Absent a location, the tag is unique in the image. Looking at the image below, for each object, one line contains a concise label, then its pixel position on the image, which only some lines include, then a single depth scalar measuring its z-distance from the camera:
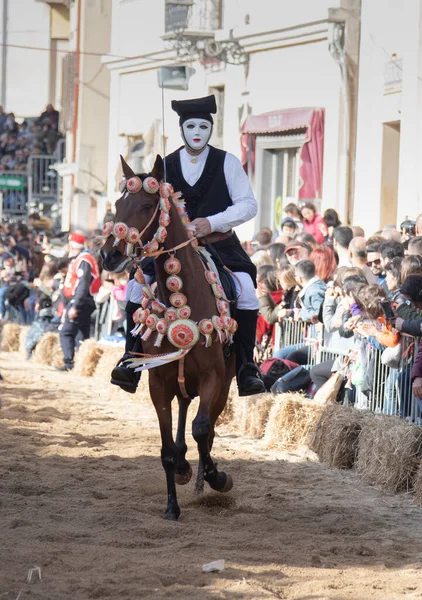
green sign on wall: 29.59
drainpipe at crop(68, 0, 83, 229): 31.88
